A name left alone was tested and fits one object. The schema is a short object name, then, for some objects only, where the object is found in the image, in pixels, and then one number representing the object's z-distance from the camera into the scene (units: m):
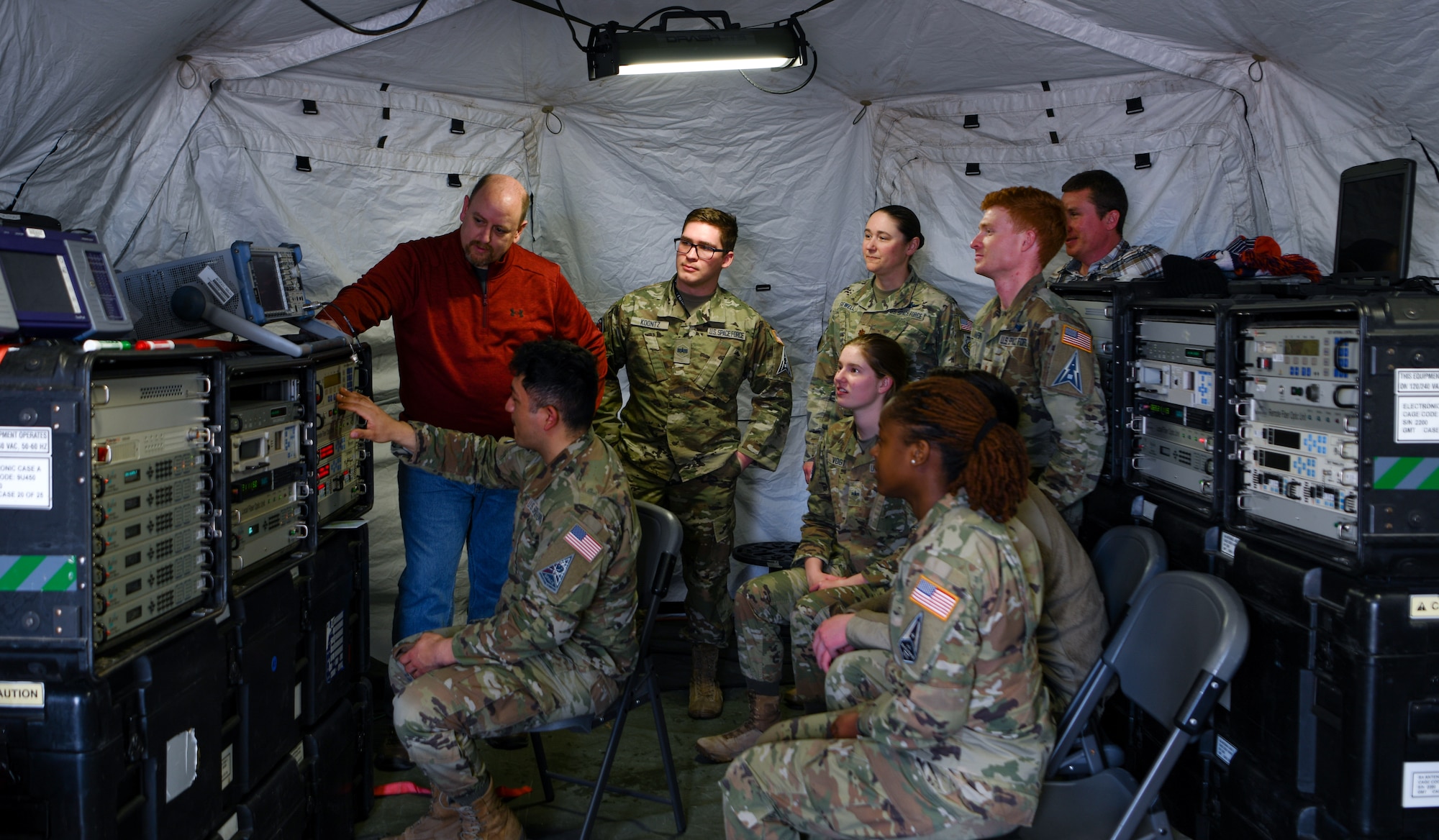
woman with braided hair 1.97
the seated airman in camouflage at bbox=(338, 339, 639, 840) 2.60
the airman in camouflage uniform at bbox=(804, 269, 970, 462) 4.14
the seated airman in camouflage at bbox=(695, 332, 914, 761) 3.13
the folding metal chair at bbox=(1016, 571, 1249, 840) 2.07
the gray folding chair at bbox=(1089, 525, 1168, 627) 2.54
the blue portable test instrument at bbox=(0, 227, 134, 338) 1.89
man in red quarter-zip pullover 3.47
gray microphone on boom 2.47
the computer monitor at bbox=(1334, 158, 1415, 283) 2.72
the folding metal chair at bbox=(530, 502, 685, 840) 2.80
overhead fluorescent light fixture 3.86
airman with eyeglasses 4.18
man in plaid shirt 3.85
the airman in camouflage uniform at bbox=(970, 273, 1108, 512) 2.90
